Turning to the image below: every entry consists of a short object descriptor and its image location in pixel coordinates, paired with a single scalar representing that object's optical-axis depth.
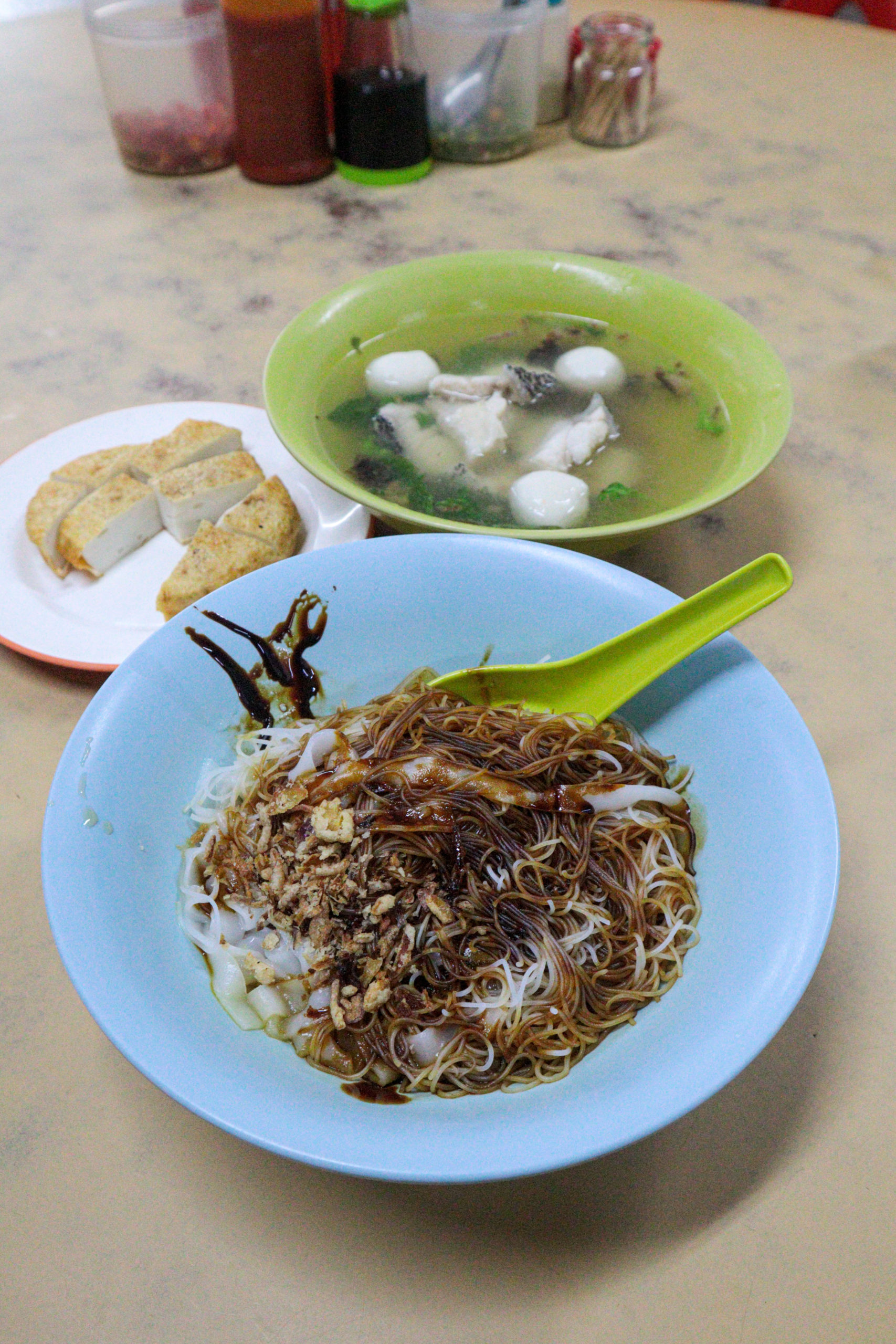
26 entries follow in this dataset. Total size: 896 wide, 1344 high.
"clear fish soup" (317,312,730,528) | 0.42
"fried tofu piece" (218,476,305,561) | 0.42
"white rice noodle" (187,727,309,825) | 0.32
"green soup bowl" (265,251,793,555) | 0.37
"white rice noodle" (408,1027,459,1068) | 0.28
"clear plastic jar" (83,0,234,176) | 0.60
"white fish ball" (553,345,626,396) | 0.47
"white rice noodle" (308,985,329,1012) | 0.29
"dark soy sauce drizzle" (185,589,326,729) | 0.33
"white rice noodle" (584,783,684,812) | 0.31
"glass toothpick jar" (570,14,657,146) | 0.64
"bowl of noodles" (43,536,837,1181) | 0.24
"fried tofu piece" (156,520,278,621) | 0.41
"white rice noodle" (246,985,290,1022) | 0.28
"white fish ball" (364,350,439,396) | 0.46
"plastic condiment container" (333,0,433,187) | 0.58
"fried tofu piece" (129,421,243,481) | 0.45
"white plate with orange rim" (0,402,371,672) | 0.38
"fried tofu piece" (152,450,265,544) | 0.44
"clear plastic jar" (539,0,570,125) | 0.64
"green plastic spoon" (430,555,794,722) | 0.31
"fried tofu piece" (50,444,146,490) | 0.44
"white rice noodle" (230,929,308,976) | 0.29
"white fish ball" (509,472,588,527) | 0.41
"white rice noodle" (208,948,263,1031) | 0.28
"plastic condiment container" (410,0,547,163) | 0.60
